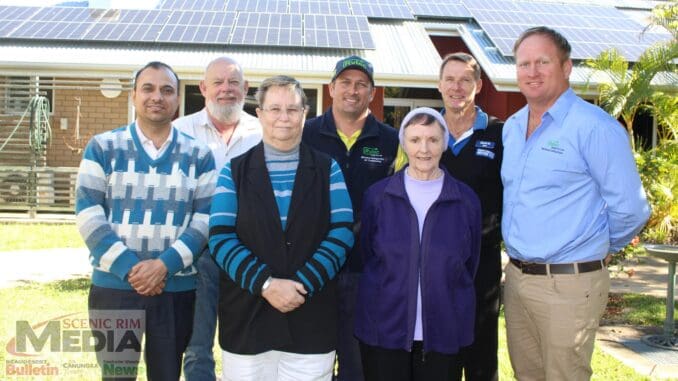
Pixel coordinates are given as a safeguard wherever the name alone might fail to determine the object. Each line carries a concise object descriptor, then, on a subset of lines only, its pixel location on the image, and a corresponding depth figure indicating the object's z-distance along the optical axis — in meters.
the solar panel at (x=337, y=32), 12.29
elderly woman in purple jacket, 3.38
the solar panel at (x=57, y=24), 12.73
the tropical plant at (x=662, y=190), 9.80
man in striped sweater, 3.44
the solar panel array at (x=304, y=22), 12.54
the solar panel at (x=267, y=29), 12.41
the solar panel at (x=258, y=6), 15.77
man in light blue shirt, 3.43
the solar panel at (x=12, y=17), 13.07
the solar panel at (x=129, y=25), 12.50
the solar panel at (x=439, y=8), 14.93
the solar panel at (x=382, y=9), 14.99
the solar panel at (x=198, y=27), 12.36
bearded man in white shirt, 4.46
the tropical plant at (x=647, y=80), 9.33
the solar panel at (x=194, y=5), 15.35
